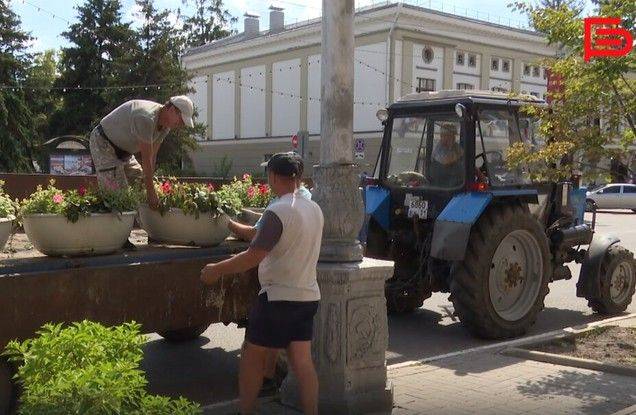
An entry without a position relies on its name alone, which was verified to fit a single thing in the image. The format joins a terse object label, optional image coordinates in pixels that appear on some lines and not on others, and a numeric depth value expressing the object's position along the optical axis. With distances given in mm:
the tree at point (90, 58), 38156
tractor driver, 8555
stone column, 5125
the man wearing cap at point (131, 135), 6035
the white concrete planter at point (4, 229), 4633
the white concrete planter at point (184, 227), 5453
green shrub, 2867
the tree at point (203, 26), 59406
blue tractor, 8055
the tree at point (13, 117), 29661
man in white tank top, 4438
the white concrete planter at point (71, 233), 4727
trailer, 4359
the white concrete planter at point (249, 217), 5820
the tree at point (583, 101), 6934
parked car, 35625
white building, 39188
